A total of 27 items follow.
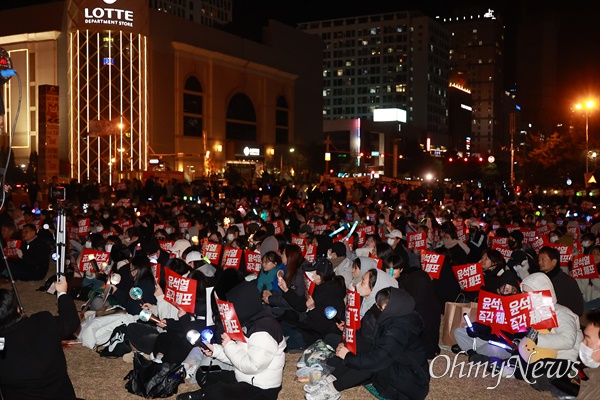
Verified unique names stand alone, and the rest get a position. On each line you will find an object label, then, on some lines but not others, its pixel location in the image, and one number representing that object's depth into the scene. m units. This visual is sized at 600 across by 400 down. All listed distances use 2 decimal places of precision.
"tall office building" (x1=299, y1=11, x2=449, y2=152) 143.88
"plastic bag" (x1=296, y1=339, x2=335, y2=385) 7.11
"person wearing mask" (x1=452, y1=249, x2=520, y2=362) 7.70
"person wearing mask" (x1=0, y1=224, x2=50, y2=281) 13.51
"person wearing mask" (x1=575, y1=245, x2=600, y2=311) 10.66
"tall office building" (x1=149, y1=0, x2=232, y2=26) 112.31
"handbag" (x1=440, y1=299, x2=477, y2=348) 8.86
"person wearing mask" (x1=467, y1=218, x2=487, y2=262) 12.98
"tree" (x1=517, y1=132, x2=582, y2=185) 38.53
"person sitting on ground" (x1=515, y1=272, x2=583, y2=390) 6.87
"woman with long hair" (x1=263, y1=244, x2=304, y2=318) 8.68
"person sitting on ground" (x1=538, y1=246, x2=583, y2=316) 8.81
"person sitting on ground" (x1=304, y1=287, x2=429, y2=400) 5.98
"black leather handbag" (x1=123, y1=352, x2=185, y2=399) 6.93
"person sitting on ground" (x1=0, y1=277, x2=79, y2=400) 4.73
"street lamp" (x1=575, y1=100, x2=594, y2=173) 30.34
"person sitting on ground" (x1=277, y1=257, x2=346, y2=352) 8.34
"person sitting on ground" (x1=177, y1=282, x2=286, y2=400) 5.63
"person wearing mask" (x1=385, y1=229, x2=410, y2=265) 11.13
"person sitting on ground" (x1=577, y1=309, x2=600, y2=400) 4.93
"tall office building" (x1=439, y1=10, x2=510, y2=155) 166.12
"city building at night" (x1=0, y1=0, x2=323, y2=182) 46.53
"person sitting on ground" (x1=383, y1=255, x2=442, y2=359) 8.03
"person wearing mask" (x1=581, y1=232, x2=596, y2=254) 13.00
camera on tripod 10.28
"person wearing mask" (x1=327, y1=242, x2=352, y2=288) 10.26
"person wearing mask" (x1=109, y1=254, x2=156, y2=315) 8.48
